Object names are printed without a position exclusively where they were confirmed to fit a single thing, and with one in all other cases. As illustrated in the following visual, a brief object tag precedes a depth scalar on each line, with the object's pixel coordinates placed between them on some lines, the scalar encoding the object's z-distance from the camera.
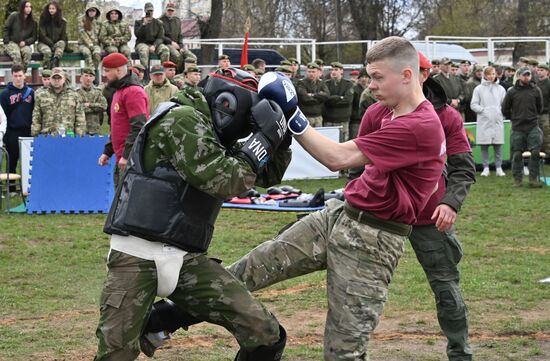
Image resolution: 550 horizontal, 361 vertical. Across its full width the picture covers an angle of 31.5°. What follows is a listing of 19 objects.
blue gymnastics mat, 13.63
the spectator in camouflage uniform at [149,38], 20.91
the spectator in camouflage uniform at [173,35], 21.38
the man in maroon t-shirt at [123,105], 10.34
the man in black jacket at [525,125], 16.53
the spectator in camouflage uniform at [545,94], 18.52
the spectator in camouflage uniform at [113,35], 20.36
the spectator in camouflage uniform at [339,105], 18.22
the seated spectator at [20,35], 19.27
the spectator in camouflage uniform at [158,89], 14.16
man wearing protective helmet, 4.44
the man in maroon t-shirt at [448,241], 5.89
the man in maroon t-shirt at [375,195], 4.84
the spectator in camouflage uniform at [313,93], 17.64
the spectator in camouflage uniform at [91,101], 15.96
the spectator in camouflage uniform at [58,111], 14.71
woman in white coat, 18.03
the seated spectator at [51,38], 19.78
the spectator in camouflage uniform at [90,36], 20.17
